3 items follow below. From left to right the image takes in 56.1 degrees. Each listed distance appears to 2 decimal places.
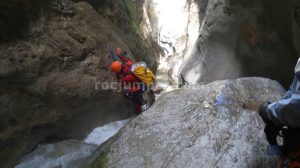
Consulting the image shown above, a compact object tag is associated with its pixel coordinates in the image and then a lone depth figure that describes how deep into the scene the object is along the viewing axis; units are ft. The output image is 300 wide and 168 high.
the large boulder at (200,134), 15.64
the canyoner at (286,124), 8.48
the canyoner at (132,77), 23.25
